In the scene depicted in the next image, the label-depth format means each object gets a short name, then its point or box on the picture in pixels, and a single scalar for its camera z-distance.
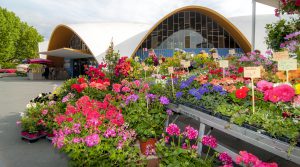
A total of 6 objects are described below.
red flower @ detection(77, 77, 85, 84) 5.05
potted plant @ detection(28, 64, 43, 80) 27.11
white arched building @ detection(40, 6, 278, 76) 26.94
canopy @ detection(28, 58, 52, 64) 28.38
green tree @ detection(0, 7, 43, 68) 35.31
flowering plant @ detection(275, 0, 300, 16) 4.18
